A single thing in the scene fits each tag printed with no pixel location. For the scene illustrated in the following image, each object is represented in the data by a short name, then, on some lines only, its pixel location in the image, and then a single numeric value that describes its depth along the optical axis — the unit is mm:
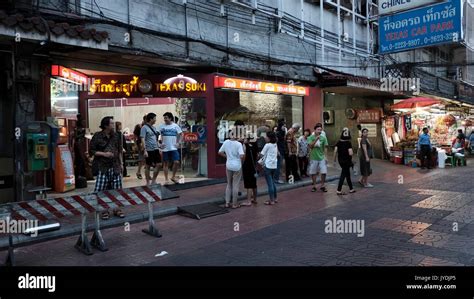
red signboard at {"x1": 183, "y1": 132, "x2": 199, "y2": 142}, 12250
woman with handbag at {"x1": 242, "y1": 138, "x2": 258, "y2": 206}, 9320
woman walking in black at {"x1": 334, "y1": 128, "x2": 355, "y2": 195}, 10410
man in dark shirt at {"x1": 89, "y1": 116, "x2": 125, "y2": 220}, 7332
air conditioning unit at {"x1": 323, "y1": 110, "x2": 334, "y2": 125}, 21688
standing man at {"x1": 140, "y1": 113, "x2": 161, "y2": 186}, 10086
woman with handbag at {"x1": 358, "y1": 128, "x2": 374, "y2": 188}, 11554
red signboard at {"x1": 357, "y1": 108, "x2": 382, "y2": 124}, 20703
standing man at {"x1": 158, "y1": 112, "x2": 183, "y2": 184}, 10609
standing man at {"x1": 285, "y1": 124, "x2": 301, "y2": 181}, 12359
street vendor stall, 18500
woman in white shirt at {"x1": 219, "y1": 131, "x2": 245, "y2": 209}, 8898
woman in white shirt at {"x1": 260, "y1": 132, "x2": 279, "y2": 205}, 9453
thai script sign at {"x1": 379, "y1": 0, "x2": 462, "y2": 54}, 13680
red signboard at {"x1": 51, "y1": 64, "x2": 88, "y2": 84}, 9055
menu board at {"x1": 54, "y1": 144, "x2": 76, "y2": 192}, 9891
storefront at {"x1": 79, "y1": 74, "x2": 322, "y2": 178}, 11641
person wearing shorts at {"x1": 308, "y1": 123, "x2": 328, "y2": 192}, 11023
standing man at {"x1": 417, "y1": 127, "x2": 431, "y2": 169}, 16562
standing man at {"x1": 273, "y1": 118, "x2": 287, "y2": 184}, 12174
